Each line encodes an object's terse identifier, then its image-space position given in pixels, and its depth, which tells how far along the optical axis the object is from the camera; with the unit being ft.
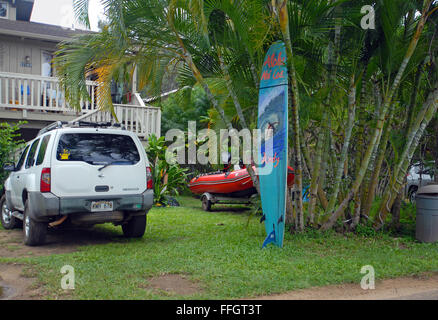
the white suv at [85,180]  21.98
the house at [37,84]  45.06
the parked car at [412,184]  54.95
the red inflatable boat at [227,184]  41.75
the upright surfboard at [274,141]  22.80
